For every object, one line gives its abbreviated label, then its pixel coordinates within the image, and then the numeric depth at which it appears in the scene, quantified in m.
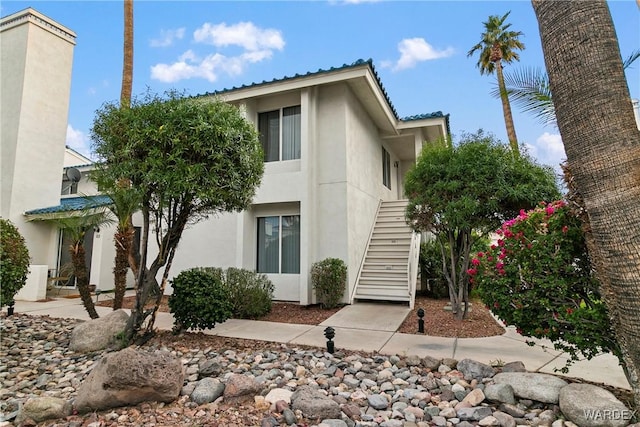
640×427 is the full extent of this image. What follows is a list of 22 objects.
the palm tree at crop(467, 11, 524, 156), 16.83
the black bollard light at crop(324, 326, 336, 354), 5.17
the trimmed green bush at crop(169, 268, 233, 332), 5.84
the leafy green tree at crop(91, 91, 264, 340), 4.93
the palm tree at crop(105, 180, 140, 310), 5.80
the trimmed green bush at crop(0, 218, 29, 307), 5.80
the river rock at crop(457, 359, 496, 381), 4.01
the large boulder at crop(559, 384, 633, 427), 2.85
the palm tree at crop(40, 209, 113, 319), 6.69
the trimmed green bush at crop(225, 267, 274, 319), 7.88
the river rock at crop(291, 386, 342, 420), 3.27
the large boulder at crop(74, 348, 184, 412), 3.42
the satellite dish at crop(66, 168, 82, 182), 16.15
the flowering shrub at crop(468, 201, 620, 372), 3.24
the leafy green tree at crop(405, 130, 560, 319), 6.47
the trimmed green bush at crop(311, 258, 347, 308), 8.92
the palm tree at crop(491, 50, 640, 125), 4.07
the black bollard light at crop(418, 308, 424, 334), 6.31
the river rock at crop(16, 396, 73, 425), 3.31
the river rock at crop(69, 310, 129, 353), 5.39
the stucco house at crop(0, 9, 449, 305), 9.60
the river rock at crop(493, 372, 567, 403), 3.34
